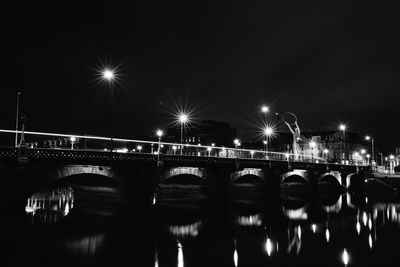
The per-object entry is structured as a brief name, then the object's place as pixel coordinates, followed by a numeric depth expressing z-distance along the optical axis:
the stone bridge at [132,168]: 30.12
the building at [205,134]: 161.62
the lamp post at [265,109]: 55.38
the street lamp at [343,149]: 145.52
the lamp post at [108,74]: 32.88
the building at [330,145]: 144.62
